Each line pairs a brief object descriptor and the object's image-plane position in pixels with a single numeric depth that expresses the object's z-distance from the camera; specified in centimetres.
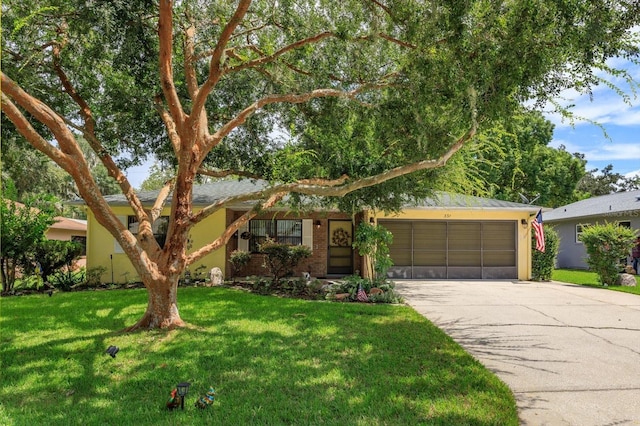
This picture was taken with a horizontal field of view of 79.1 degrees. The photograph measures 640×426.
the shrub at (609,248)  1217
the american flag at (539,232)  1322
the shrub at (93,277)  1155
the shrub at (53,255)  1075
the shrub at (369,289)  897
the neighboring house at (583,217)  1717
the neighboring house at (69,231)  2018
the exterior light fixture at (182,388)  327
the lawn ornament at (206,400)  336
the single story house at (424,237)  1378
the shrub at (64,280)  1096
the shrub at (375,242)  941
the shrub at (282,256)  1079
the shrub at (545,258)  1395
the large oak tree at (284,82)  470
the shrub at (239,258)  1162
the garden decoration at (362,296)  903
